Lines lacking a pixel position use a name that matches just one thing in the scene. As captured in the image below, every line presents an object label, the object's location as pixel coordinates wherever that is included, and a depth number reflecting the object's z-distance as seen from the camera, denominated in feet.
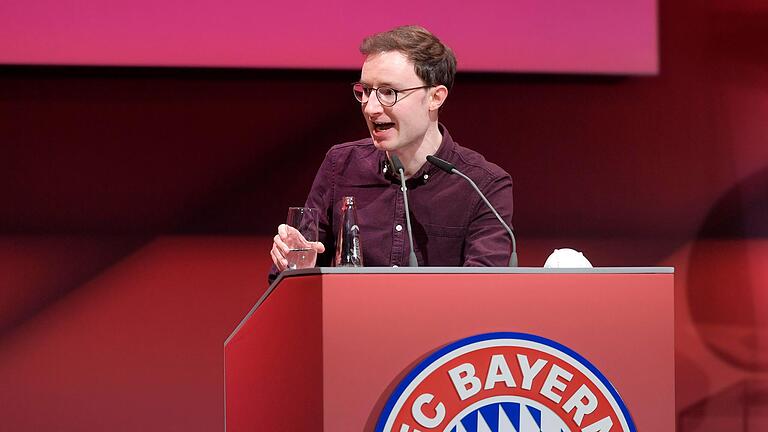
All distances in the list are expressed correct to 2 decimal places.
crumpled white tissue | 37.74
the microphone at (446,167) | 38.07
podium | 36.87
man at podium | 39.72
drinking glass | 38.46
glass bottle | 38.70
